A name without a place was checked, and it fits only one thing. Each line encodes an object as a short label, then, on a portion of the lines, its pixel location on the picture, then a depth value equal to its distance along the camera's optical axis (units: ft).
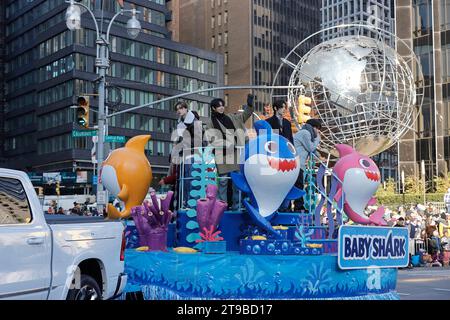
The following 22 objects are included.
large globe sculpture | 49.75
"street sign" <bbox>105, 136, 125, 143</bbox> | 76.84
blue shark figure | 30.17
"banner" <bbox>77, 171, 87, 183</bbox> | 233.14
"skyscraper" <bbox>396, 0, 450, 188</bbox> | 173.78
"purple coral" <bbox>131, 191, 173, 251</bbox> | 32.89
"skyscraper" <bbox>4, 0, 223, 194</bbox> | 257.75
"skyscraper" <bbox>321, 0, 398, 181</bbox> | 493.77
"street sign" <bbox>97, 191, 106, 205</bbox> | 76.54
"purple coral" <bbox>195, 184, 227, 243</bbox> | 30.55
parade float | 28.14
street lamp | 75.05
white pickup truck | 19.47
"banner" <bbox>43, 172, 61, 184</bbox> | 234.66
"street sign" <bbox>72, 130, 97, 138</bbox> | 75.46
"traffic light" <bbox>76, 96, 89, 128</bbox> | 68.44
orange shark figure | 36.22
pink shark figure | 34.37
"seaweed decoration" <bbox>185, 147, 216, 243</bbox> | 32.32
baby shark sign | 28.86
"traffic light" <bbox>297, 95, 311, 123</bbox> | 45.52
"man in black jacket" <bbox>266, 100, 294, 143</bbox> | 35.81
